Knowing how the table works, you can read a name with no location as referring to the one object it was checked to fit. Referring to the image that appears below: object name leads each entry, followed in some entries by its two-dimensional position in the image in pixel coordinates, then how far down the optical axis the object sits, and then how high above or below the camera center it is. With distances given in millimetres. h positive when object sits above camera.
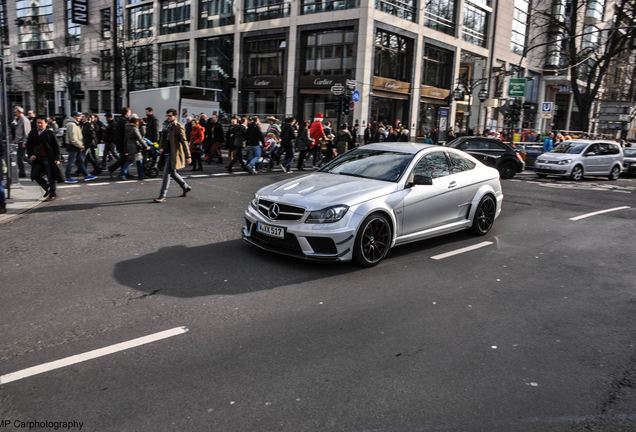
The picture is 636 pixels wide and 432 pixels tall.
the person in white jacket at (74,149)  12805 -911
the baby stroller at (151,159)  14617 -1198
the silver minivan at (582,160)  20031 -904
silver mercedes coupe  6203 -982
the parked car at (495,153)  18797 -711
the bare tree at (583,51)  29328 +4989
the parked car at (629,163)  23375 -1054
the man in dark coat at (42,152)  10133 -795
